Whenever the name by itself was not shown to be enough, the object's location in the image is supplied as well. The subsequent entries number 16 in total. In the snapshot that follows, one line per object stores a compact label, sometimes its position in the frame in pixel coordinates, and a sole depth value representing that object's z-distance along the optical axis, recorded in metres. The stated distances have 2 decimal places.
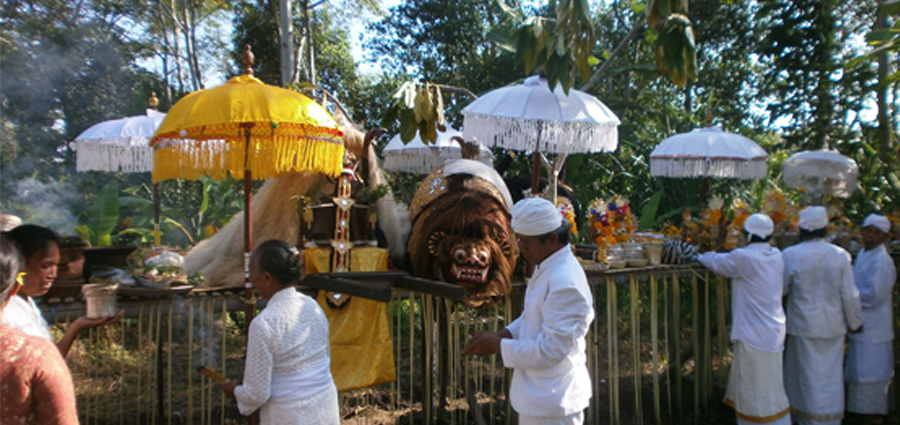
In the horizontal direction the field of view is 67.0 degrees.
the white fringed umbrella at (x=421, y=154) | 7.50
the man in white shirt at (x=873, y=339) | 5.56
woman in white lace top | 2.72
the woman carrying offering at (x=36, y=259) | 2.71
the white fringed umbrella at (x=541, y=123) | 4.82
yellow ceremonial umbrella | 3.78
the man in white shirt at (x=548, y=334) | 2.84
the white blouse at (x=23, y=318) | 2.42
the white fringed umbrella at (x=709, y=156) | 7.03
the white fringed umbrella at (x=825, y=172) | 6.91
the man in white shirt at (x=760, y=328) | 5.03
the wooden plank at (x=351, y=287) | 3.79
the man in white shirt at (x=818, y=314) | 5.26
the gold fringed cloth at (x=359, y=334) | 4.68
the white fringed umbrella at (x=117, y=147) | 6.80
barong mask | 4.65
